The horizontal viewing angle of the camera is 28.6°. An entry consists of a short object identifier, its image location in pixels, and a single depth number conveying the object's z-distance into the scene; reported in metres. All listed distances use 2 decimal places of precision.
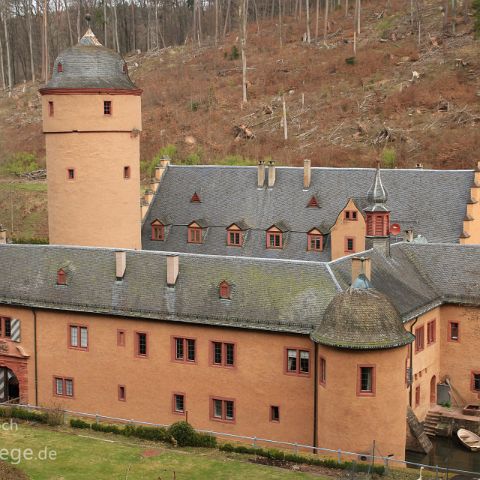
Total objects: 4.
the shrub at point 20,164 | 101.75
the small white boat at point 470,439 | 44.28
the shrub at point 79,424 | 42.44
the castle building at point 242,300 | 40.31
